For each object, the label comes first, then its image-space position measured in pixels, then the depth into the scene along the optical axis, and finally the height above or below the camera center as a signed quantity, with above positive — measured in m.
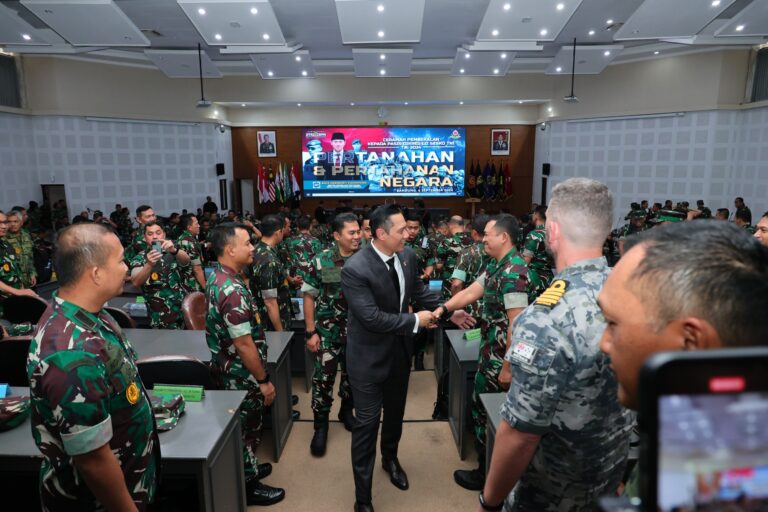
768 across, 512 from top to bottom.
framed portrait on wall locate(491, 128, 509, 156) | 16.03 +1.54
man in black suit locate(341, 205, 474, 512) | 2.63 -0.84
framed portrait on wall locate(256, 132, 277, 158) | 16.17 +1.60
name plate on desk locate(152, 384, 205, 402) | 2.47 -1.11
